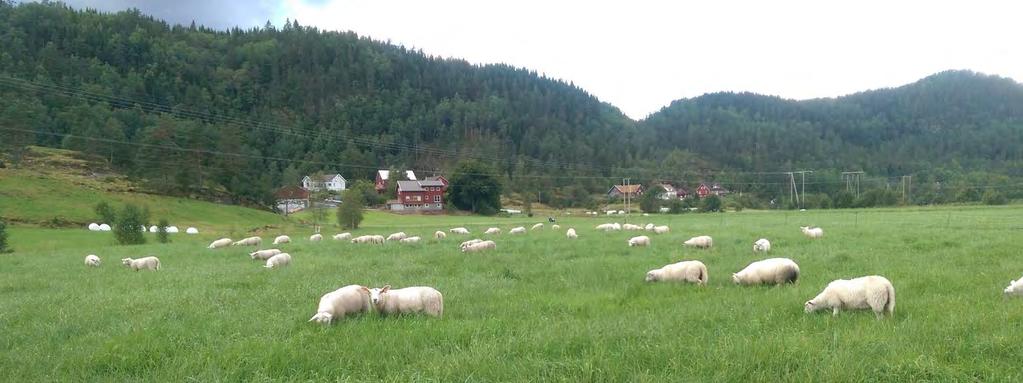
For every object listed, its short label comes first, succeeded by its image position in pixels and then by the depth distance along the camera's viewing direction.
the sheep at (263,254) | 22.84
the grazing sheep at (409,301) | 9.98
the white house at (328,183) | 113.53
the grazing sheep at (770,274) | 12.62
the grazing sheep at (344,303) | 9.38
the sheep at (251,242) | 32.80
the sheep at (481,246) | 22.47
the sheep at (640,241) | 23.61
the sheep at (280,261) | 19.03
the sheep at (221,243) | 32.22
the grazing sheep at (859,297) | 9.04
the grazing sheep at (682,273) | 13.18
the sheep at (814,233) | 26.73
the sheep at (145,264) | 20.86
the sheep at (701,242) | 22.17
